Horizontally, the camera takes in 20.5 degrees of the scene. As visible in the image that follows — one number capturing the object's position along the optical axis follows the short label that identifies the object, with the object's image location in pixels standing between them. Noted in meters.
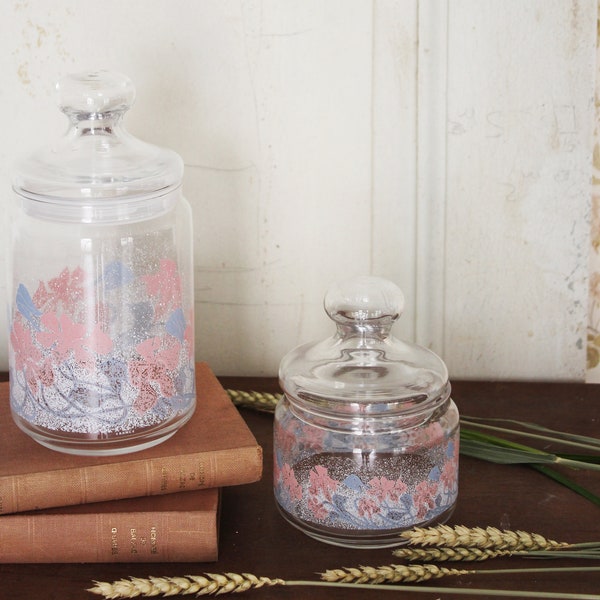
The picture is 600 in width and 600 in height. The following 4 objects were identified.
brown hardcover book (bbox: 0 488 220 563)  0.85
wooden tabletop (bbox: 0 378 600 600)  0.83
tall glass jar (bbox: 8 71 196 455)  0.87
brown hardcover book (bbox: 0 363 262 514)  0.86
